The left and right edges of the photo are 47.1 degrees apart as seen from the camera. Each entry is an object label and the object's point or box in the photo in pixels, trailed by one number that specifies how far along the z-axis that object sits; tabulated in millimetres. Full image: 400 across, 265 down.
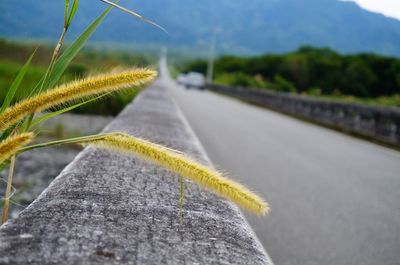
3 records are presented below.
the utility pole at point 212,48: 67562
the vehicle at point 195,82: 45000
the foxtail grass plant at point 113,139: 1287
